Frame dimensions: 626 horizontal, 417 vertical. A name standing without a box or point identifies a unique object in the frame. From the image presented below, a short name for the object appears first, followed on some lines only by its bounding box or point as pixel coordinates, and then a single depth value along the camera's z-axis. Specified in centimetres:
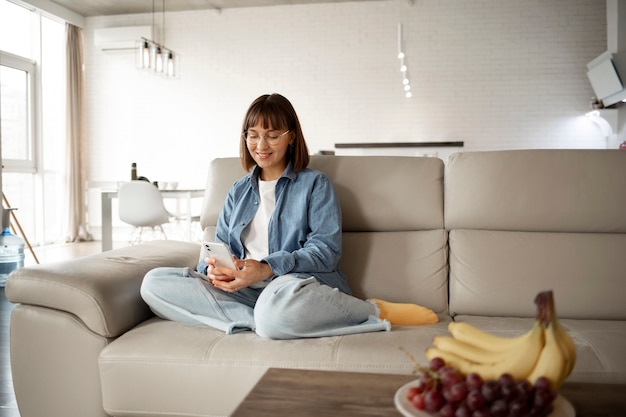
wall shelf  706
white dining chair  516
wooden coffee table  91
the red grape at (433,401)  82
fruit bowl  84
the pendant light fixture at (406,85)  680
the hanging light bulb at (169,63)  621
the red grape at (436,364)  88
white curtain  746
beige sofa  148
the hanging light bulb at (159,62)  607
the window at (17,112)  660
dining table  491
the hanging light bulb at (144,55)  576
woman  161
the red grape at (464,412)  78
